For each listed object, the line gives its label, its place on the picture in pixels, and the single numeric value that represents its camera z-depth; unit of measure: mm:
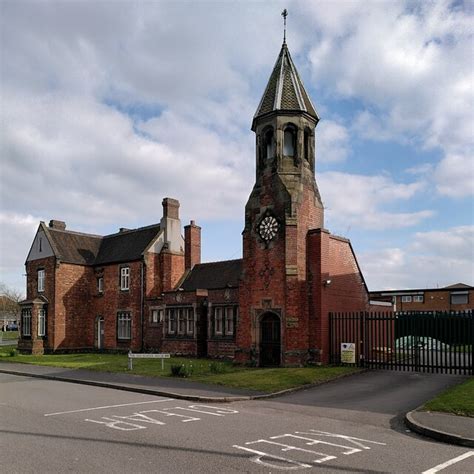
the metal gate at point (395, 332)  20859
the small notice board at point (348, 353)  22922
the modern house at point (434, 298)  55719
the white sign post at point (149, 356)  23409
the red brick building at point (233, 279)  24109
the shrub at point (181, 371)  20609
